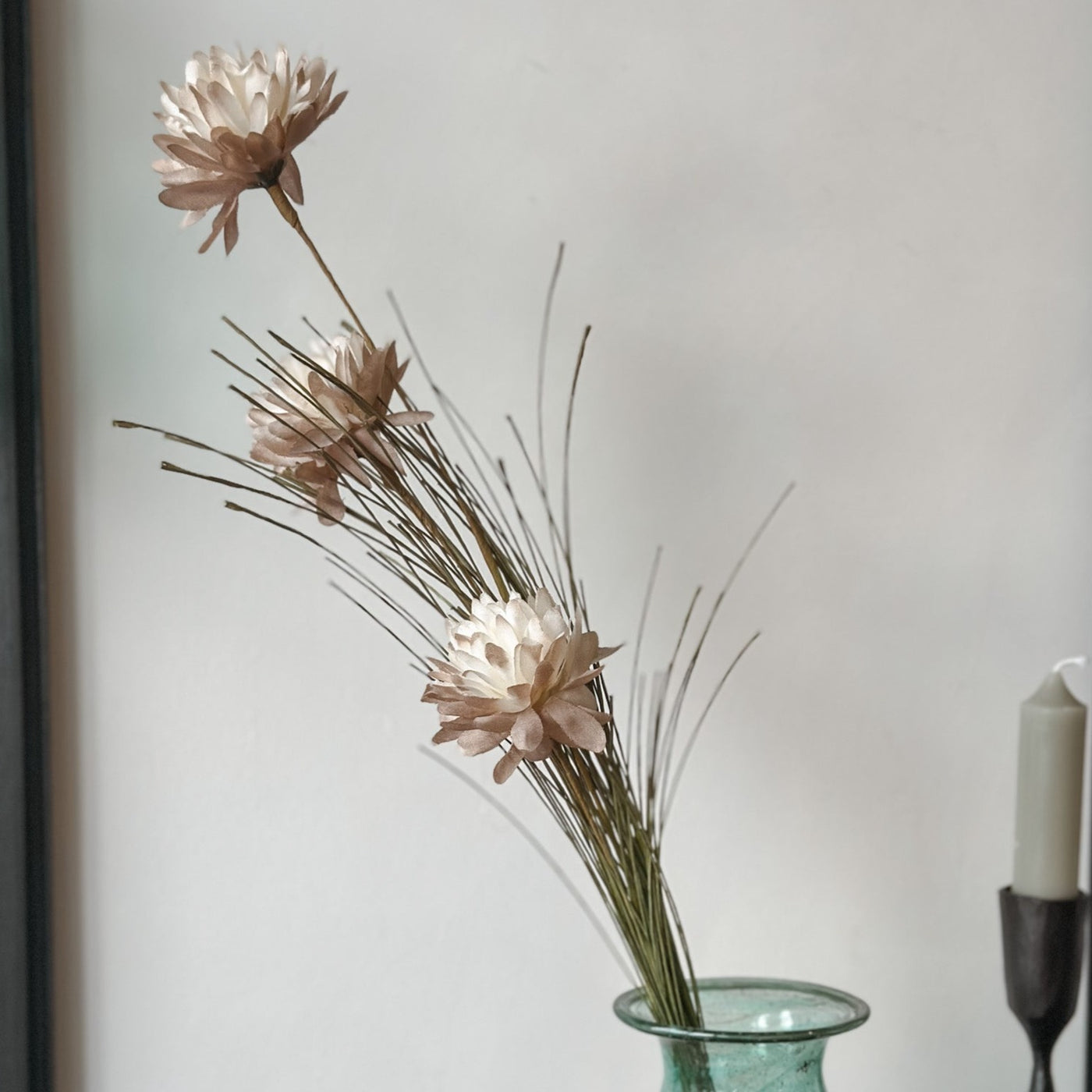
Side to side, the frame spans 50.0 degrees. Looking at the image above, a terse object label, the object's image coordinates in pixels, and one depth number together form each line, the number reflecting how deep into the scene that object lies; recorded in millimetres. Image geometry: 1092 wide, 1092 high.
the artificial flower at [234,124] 641
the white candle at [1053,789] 698
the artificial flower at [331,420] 672
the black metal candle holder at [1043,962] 697
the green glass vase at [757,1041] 665
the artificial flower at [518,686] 591
